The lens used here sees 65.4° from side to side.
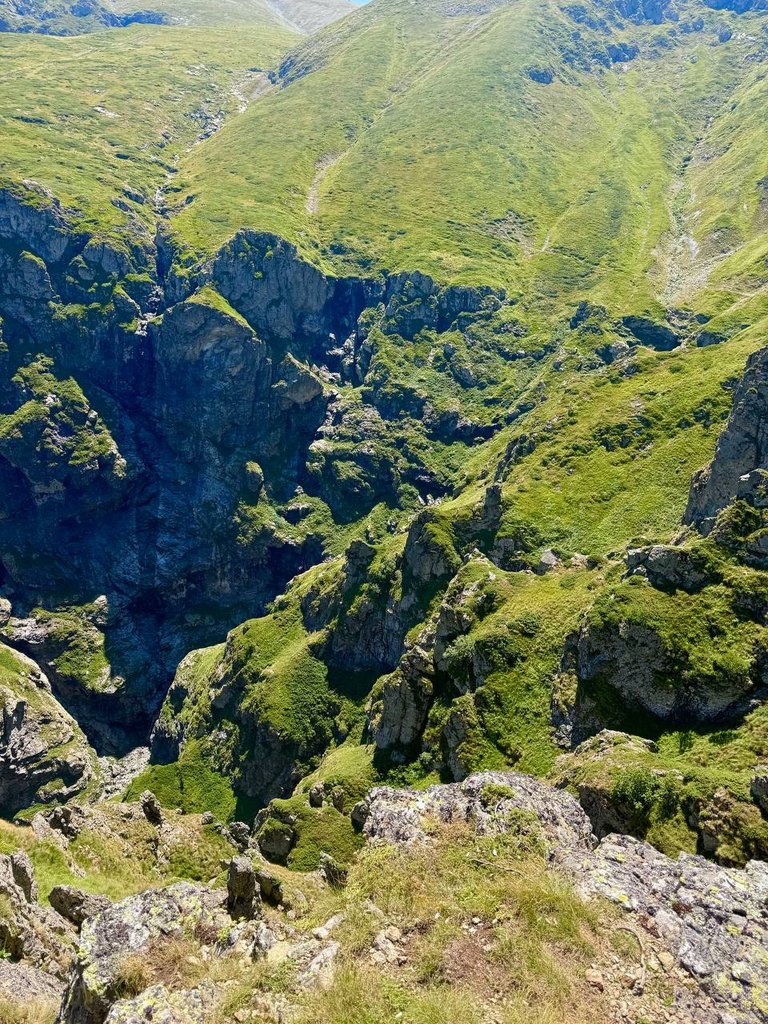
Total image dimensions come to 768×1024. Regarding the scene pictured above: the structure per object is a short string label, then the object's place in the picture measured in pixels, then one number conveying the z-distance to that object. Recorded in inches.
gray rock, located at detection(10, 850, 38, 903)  927.7
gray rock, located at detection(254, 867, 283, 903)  860.0
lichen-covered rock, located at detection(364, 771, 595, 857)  873.5
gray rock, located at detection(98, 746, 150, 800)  4788.4
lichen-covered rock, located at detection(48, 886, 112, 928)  922.1
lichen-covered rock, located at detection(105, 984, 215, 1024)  512.7
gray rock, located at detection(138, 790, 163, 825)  1562.5
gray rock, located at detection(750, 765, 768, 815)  1027.9
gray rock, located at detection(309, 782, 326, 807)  2133.4
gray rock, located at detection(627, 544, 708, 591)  1680.6
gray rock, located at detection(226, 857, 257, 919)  785.6
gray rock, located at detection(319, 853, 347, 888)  1084.0
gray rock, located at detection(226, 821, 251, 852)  1733.8
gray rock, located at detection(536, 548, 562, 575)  2610.7
